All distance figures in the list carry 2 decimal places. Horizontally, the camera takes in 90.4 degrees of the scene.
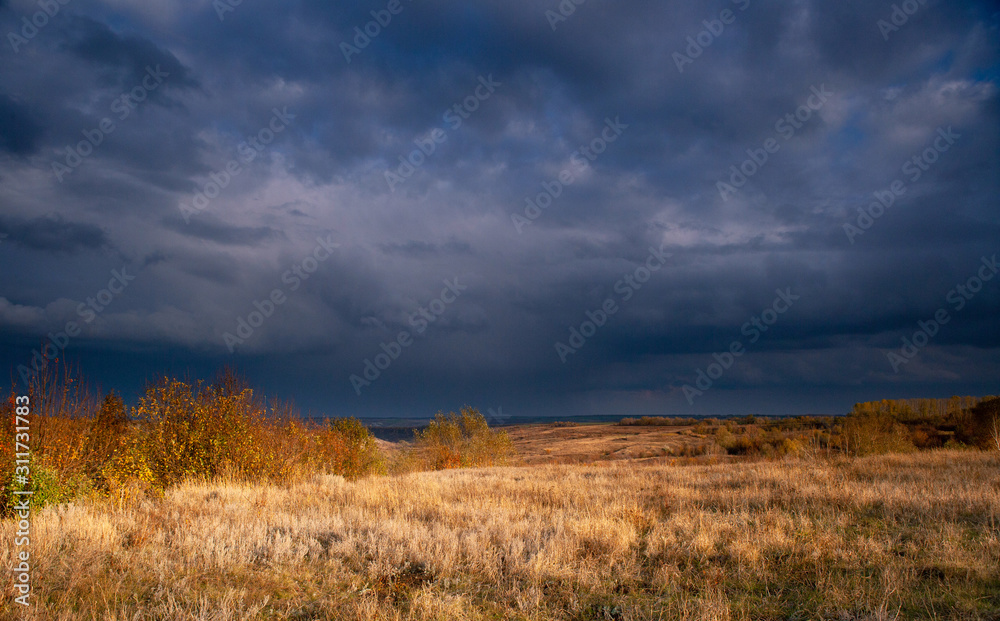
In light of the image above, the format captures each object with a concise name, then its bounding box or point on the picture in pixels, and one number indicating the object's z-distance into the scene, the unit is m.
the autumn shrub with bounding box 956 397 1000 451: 31.80
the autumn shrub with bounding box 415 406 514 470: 61.41
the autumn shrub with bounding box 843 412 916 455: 29.83
